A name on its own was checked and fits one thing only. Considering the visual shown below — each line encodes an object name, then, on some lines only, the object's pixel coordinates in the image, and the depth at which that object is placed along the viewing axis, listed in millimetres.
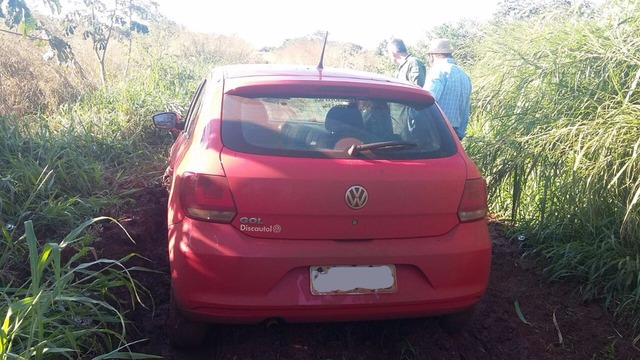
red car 2727
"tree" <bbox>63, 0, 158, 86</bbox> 9382
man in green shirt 6801
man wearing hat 5809
